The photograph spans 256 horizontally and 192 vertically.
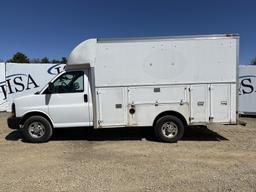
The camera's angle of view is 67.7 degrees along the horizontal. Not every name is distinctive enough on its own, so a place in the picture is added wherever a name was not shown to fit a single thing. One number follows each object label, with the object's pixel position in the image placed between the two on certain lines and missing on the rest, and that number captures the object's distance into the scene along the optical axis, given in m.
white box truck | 5.39
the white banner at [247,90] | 9.69
